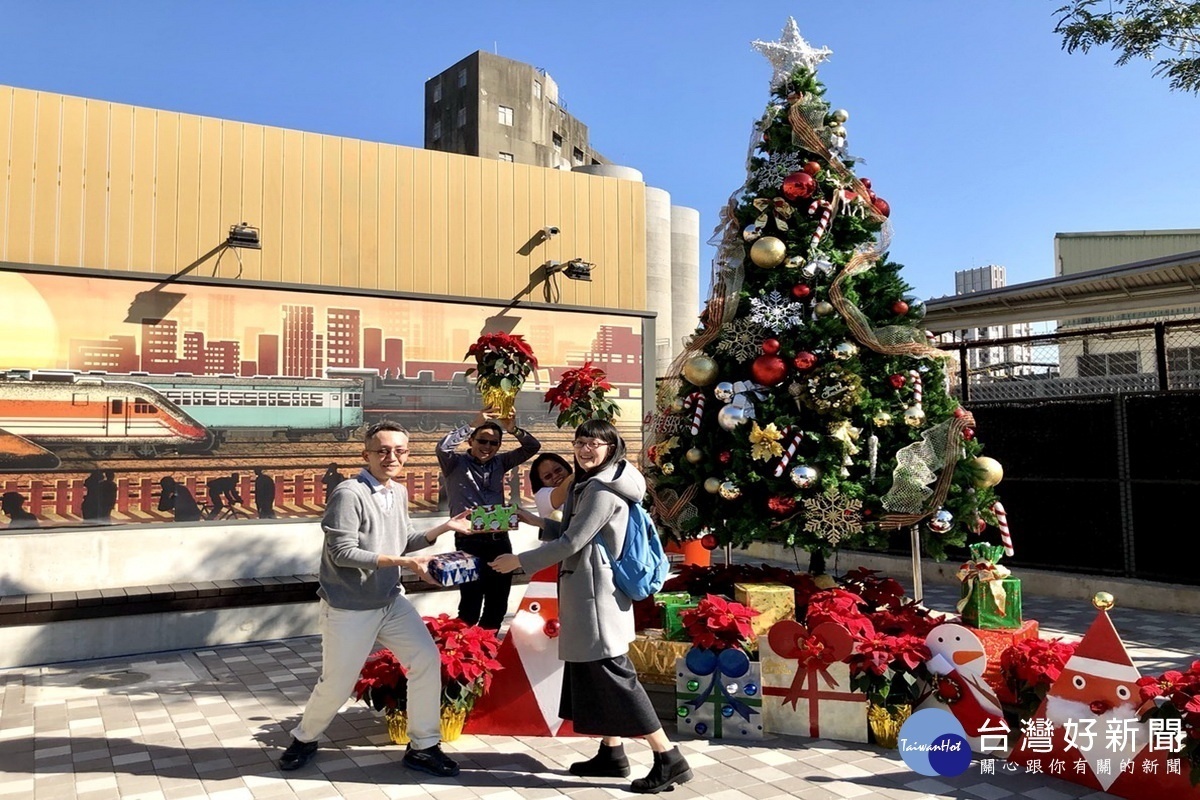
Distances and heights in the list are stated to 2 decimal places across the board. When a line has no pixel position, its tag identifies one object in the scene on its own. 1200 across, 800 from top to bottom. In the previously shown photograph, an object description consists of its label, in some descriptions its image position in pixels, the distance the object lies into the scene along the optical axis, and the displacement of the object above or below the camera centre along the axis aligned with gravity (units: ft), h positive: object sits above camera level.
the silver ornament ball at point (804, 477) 16.24 -0.59
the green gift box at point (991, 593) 15.89 -2.82
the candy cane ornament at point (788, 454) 16.49 -0.17
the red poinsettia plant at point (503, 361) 18.76 +1.97
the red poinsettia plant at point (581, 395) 19.79 +1.24
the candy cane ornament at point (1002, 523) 16.79 -1.59
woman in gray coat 12.14 -2.38
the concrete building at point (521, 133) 128.47 +50.66
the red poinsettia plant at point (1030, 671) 13.25 -3.61
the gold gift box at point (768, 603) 16.11 -3.01
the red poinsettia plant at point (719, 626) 14.57 -3.10
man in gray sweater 12.50 -2.37
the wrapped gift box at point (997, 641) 14.35 -3.56
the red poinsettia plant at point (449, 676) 14.20 -3.82
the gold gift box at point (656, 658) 15.66 -3.92
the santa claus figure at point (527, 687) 14.84 -4.20
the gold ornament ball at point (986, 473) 16.76 -0.57
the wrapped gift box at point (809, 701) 14.32 -4.35
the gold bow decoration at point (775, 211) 17.76 +4.97
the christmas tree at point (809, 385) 16.58 +1.25
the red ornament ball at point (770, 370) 17.06 +1.54
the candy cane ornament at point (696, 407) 17.74 +0.84
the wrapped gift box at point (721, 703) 14.48 -4.40
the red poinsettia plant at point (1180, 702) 10.79 -3.44
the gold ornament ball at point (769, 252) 17.47 +4.02
